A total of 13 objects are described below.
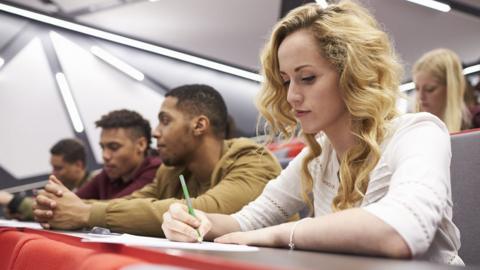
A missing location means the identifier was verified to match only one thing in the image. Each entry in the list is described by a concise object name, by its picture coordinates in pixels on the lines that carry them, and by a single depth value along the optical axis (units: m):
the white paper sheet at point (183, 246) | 0.70
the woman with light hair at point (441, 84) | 2.26
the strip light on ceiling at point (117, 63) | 5.39
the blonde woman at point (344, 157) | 0.79
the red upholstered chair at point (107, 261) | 0.58
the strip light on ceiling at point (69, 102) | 5.12
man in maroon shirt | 2.51
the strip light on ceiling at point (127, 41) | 4.94
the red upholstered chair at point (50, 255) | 0.71
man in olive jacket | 1.47
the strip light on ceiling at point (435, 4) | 4.32
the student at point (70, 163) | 3.88
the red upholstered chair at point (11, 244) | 0.94
